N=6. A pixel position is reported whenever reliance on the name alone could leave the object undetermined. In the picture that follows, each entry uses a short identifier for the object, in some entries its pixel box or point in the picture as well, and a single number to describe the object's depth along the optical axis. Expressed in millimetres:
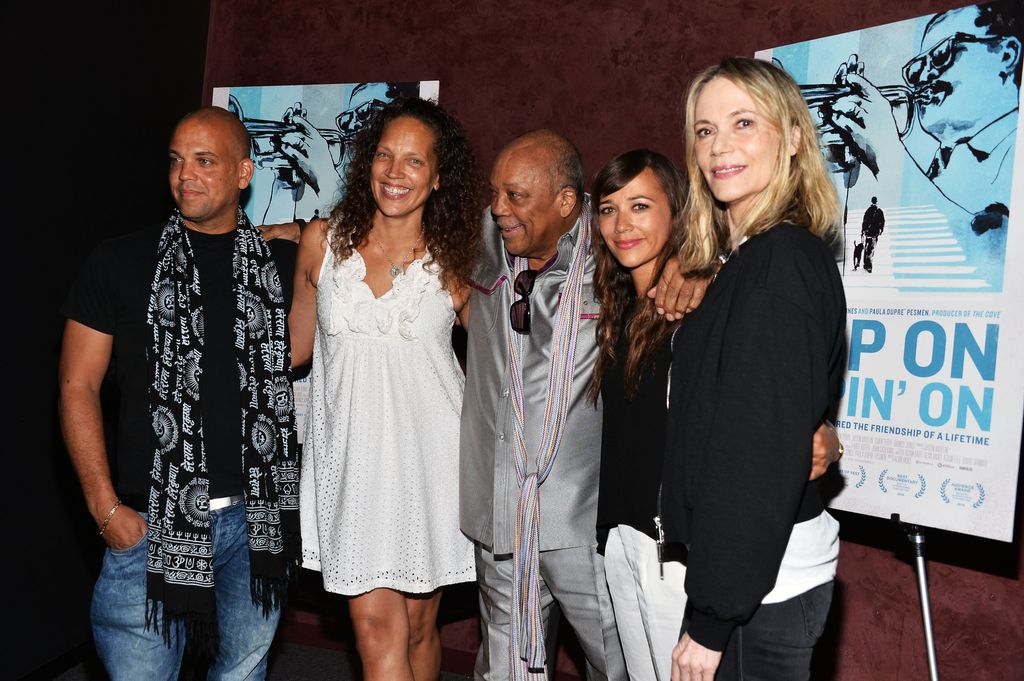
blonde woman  1386
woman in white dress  2576
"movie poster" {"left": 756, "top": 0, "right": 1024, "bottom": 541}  2340
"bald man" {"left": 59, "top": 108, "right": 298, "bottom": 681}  2322
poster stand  2469
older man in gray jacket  2533
